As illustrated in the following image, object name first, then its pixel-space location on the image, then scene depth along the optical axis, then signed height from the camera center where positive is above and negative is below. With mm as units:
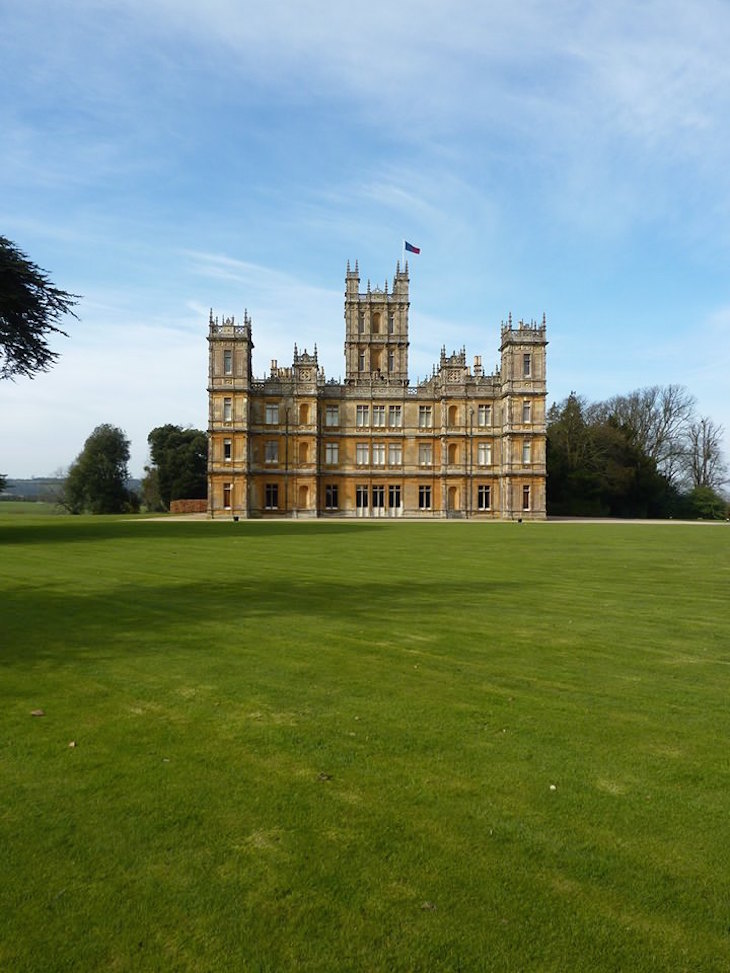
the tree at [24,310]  27141 +7837
